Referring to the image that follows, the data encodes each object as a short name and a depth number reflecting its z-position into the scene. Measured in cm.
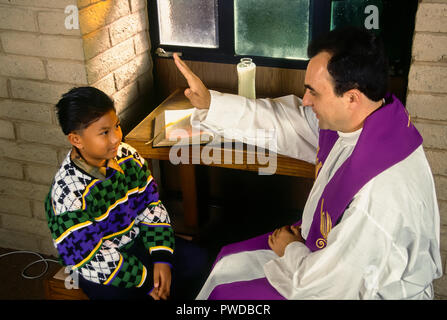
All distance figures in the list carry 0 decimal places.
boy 173
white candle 227
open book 214
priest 148
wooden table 207
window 227
